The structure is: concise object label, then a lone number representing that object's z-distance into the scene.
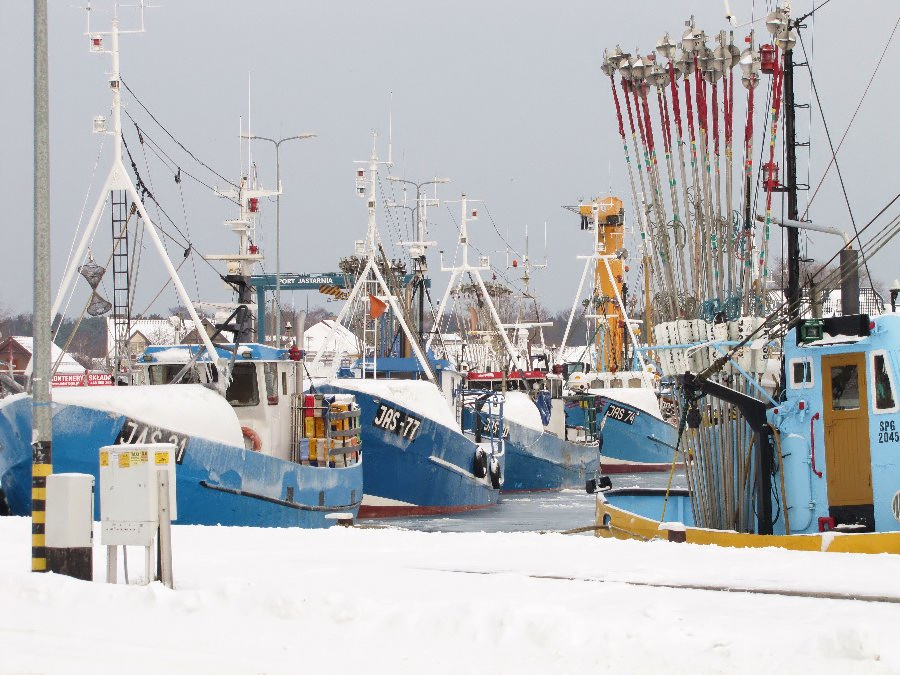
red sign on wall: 40.74
